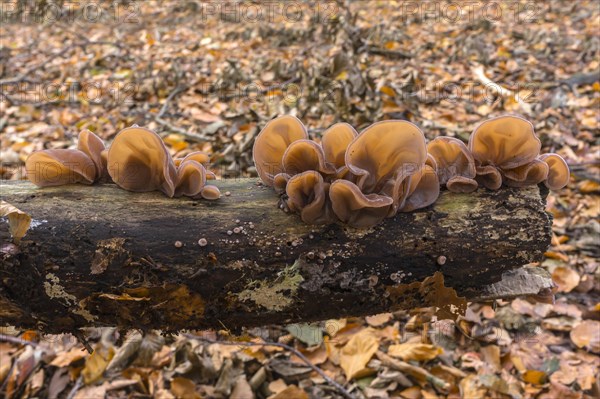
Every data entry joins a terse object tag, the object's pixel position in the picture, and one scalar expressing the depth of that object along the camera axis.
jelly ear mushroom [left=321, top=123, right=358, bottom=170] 0.66
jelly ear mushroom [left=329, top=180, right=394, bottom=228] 0.62
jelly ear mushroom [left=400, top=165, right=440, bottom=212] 0.65
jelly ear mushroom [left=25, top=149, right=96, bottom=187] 0.66
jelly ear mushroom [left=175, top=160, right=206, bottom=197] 0.66
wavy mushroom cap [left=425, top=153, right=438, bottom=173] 0.66
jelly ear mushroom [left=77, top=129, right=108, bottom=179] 0.68
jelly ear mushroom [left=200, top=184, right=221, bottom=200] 0.66
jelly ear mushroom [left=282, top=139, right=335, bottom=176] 0.64
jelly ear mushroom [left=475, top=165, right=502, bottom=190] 0.66
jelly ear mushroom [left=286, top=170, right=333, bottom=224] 0.63
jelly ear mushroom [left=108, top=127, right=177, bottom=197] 0.65
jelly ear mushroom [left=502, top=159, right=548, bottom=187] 0.65
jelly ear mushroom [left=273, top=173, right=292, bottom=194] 0.65
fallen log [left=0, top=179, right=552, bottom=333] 0.63
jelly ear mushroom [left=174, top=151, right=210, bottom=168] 0.69
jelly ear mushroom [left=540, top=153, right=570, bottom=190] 0.67
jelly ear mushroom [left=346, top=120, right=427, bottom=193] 0.64
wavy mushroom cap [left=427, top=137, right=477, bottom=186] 0.66
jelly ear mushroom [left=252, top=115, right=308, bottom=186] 0.67
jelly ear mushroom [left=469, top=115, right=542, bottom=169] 0.66
